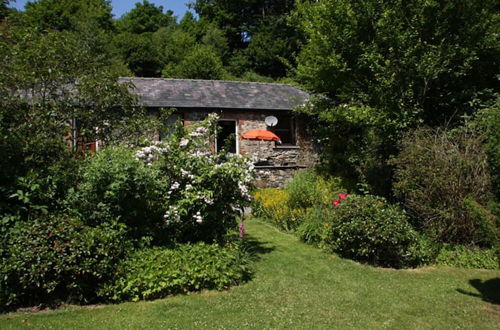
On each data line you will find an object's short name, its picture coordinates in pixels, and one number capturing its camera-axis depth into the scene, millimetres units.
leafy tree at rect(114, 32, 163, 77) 30156
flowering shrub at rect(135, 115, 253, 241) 6406
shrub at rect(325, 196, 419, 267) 7098
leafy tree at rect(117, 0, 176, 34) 37312
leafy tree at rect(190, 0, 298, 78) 32094
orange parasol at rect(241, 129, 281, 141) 13812
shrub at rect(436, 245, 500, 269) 7277
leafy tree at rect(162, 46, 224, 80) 24297
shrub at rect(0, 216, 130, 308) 4840
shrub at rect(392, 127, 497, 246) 7531
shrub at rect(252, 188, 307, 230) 10047
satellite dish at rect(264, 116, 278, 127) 16469
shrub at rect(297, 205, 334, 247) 8498
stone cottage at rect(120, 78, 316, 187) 15812
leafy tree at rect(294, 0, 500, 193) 9469
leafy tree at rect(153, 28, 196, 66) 30531
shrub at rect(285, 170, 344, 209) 10172
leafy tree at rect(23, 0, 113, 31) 30688
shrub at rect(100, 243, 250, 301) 5375
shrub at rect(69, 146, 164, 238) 5750
